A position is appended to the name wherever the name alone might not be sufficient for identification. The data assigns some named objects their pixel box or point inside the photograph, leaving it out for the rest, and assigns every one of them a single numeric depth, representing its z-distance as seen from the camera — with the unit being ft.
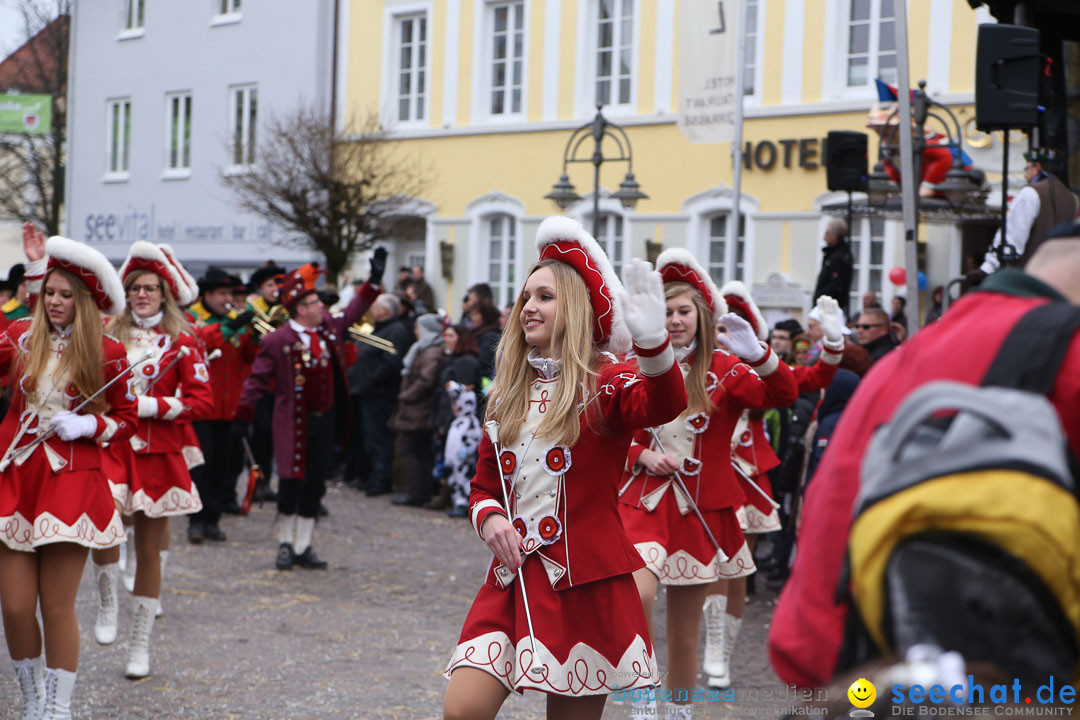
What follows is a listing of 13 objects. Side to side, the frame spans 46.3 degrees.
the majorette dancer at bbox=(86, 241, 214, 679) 23.02
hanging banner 41.86
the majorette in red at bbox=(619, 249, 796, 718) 17.62
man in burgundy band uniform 30.55
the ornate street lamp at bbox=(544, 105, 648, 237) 50.19
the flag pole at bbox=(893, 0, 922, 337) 24.21
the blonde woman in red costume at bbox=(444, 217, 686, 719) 12.11
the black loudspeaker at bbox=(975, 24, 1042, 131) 22.61
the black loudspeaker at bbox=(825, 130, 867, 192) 36.09
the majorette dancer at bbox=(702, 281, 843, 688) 20.40
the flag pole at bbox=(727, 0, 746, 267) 40.81
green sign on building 85.46
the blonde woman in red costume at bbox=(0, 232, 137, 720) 16.89
